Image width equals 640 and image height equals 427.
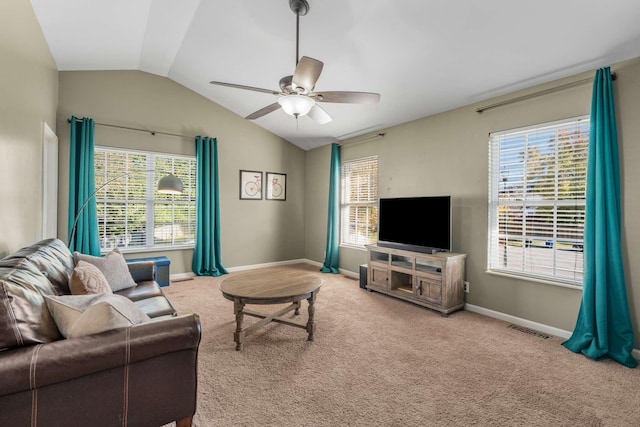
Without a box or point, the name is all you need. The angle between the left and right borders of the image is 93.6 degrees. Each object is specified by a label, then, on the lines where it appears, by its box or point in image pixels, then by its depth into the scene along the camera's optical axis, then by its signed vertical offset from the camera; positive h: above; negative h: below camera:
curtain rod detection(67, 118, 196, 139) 4.42 +1.28
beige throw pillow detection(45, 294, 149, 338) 1.29 -0.47
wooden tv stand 3.47 -0.79
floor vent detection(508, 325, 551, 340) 2.93 -1.18
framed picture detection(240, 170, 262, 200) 5.71 +0.53
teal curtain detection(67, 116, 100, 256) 4.13 +0.35
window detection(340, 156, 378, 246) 5.06 +0.20
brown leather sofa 1.11 -0.65
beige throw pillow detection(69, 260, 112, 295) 2.01 -0.49
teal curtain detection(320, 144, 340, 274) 5.56 -0.02
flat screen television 3.64 -0.13
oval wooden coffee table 2.54 -0.70
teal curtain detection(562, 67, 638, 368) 2.49 -0.28
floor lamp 3.59 +0.32
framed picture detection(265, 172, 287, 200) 6.05 +0.55
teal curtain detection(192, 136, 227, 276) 5.12 +0.10
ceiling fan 2.09 +0.96
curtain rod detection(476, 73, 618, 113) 2.77 +1.24
